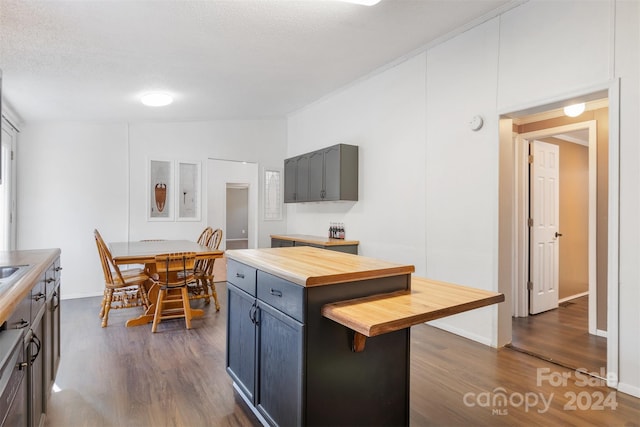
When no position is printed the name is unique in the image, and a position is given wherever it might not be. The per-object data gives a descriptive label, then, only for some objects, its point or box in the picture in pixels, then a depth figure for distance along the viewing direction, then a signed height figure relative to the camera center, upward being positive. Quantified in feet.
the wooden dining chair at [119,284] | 11.57 -2.41
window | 13.16 +0.78
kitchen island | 4.91 -1.93
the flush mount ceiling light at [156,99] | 12.51 +4.05
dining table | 10.97 -1.35
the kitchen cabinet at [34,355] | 4.02 -2.01
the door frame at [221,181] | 29.91 +2.76
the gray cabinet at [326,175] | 15.02 +1.74
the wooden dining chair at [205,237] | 14.94 -1.06
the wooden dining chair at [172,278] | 11.33 -2.22
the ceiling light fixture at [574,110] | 10.48 +3.11
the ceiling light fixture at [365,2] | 7.66 +4.59
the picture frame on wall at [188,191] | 17.99 +1.11
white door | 13.37 -0.49
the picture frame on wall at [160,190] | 17.29 +1.08
